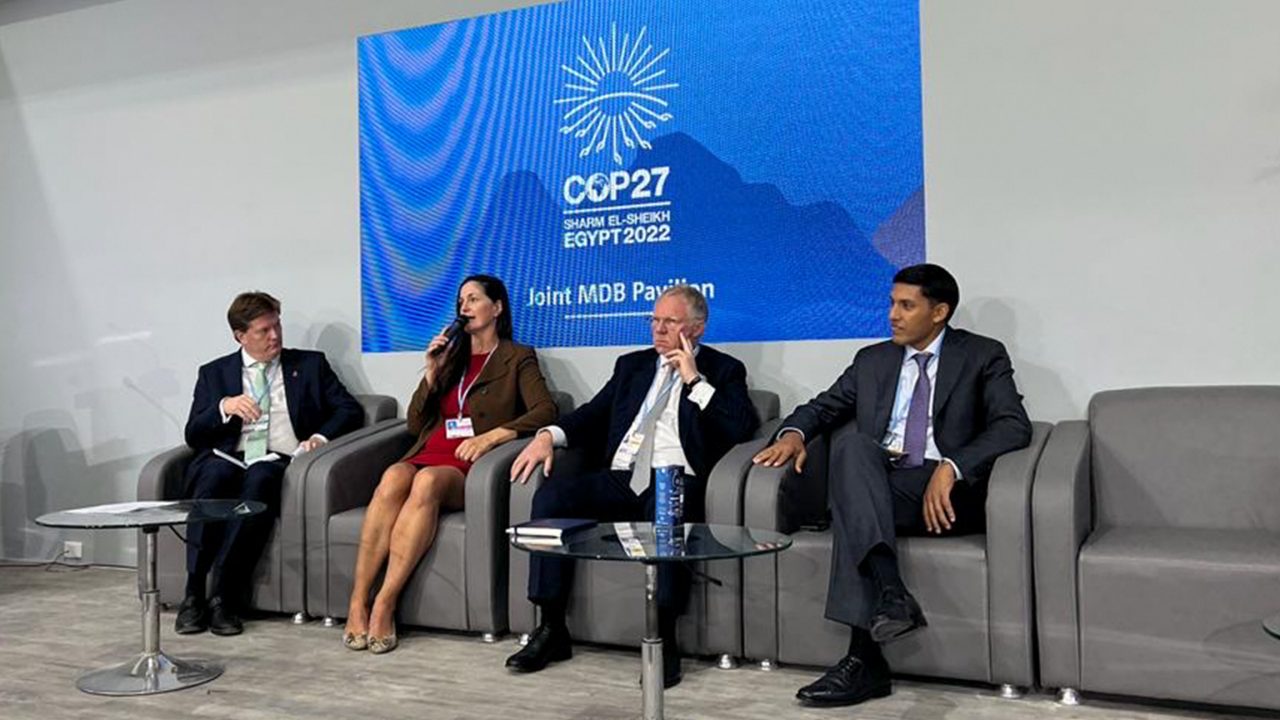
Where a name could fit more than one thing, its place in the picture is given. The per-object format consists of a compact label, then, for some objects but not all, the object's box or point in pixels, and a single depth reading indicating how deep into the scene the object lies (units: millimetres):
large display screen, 4195
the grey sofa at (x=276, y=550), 4230
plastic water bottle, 2889
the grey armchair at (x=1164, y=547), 2906
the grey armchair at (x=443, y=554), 3844
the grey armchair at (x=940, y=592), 3133
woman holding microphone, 3885
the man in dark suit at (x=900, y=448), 3127
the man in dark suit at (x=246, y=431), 4191
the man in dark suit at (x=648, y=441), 3596
